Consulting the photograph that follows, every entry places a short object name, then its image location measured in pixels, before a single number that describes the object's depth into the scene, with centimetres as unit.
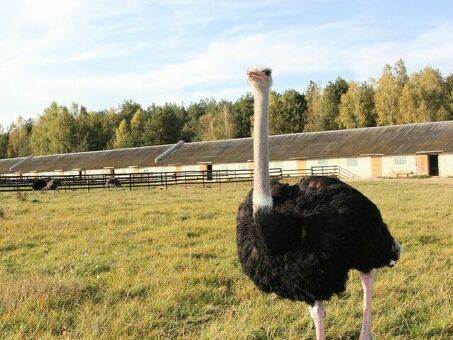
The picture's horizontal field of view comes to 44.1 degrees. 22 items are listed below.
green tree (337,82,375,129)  6182
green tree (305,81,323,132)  6646
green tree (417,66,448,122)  5731
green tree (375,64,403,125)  5934
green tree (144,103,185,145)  7319
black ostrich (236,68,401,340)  388
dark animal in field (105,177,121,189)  2973
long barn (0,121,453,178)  3797
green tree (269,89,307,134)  6812
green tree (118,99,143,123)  8892
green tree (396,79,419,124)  5770
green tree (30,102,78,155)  7888
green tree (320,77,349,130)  6631
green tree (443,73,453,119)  6012
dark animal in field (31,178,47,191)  2669
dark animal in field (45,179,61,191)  2648
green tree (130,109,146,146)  7506
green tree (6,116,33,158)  9106
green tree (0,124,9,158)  9319
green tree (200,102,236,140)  7106
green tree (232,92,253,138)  7331
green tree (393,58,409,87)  6427
